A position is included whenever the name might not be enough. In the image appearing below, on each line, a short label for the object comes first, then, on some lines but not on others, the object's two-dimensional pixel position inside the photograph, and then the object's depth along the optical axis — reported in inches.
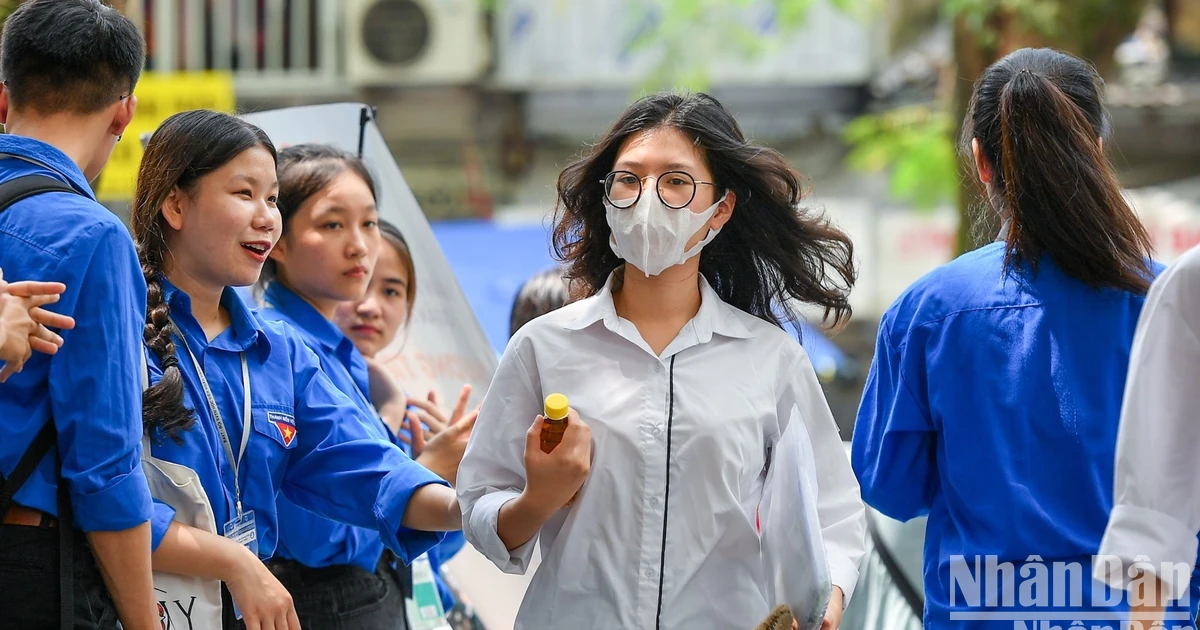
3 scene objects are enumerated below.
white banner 301.3
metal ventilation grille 1197.1
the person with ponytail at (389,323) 298.8
